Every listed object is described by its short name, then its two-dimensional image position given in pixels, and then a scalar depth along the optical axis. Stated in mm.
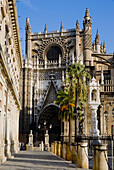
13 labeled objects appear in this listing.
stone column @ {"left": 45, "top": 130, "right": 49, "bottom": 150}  55150
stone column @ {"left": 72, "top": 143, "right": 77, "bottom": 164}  16500
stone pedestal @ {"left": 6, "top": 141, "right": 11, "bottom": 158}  20312
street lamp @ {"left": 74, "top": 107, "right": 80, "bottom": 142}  28572
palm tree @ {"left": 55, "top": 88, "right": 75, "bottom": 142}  39875
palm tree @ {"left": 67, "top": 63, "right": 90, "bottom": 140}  32394
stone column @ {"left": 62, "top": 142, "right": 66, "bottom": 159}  20961
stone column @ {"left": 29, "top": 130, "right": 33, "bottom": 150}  55269
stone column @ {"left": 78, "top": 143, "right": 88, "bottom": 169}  13266
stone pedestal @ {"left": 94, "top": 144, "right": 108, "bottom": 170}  10133
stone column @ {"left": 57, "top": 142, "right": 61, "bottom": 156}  26650
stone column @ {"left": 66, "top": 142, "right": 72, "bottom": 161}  18984
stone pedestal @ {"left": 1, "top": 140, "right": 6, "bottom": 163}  16391
